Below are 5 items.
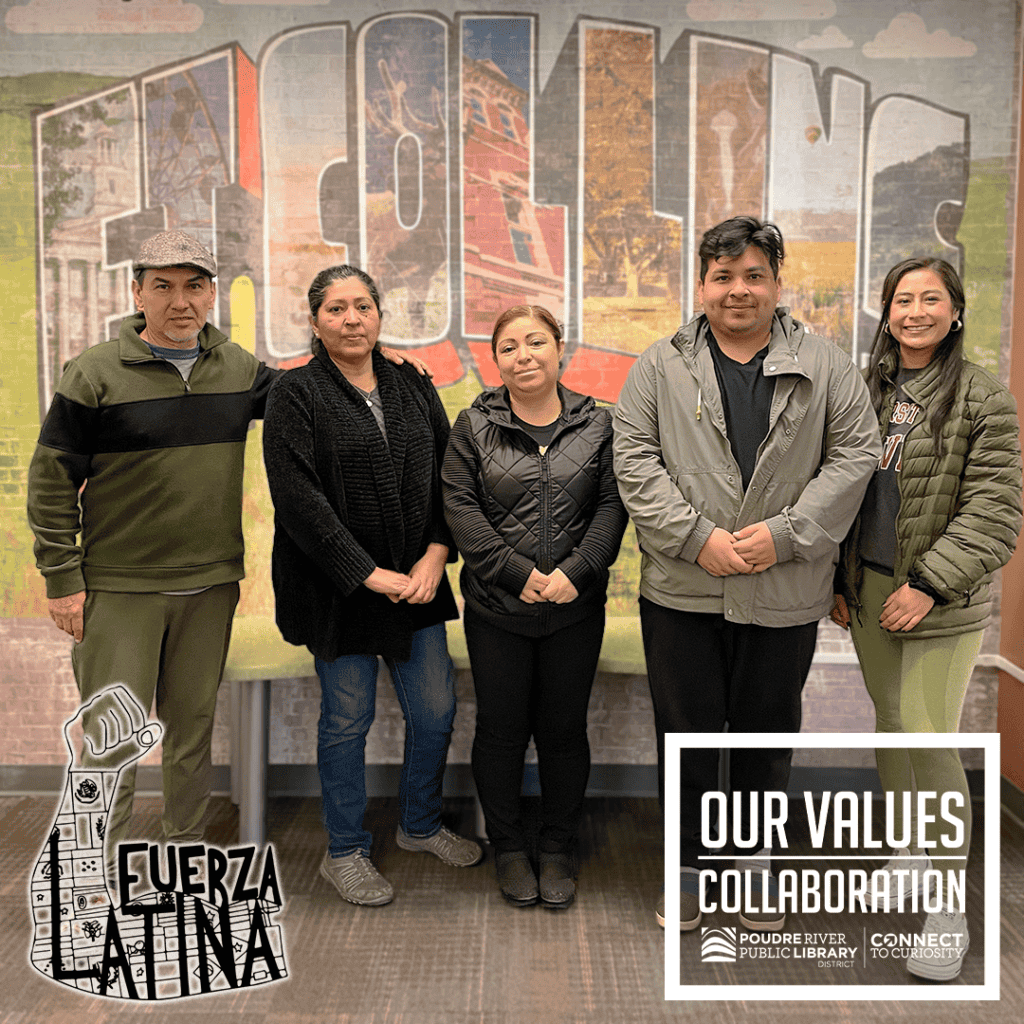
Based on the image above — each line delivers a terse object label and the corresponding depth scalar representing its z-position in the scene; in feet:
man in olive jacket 7.98
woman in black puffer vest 7.83
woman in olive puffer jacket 7.18
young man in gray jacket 7.30
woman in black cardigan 7.98
